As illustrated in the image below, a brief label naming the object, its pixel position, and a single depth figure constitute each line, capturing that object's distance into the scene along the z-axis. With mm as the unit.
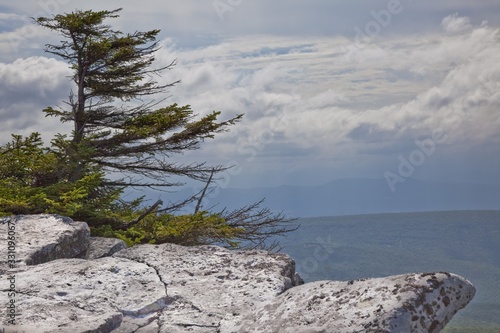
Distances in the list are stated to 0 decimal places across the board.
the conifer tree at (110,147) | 25562
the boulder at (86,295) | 10805
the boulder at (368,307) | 9648
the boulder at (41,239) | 15250
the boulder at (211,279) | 11547
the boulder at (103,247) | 16984
